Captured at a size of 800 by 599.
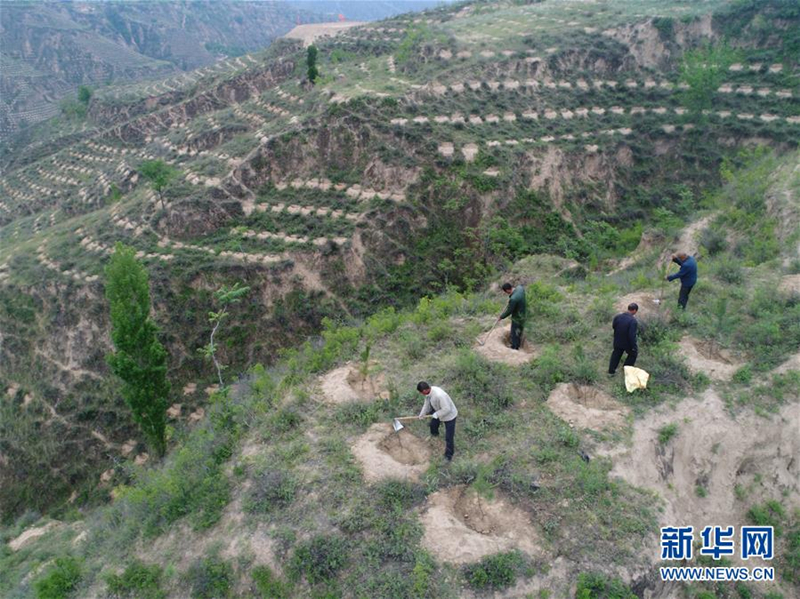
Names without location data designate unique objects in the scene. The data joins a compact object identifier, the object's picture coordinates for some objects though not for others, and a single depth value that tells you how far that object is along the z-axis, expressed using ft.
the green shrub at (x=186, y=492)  30.17
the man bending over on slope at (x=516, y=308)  37.09
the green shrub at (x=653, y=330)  37.76
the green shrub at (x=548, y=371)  35.83
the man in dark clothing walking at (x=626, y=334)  32.78
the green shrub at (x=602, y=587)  23.61
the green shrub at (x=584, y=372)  35.24
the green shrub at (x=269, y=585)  25.14
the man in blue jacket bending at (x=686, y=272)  38.17
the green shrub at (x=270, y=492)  28.99
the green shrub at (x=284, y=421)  34.63
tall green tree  50.90
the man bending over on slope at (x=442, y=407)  28.83
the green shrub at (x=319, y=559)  25.17
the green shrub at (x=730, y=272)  43.66
